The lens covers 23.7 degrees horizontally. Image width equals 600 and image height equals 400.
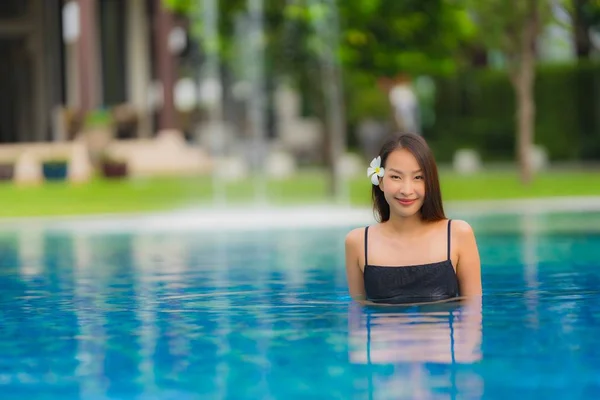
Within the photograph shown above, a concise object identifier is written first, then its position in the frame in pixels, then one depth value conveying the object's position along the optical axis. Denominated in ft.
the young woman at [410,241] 27.37
